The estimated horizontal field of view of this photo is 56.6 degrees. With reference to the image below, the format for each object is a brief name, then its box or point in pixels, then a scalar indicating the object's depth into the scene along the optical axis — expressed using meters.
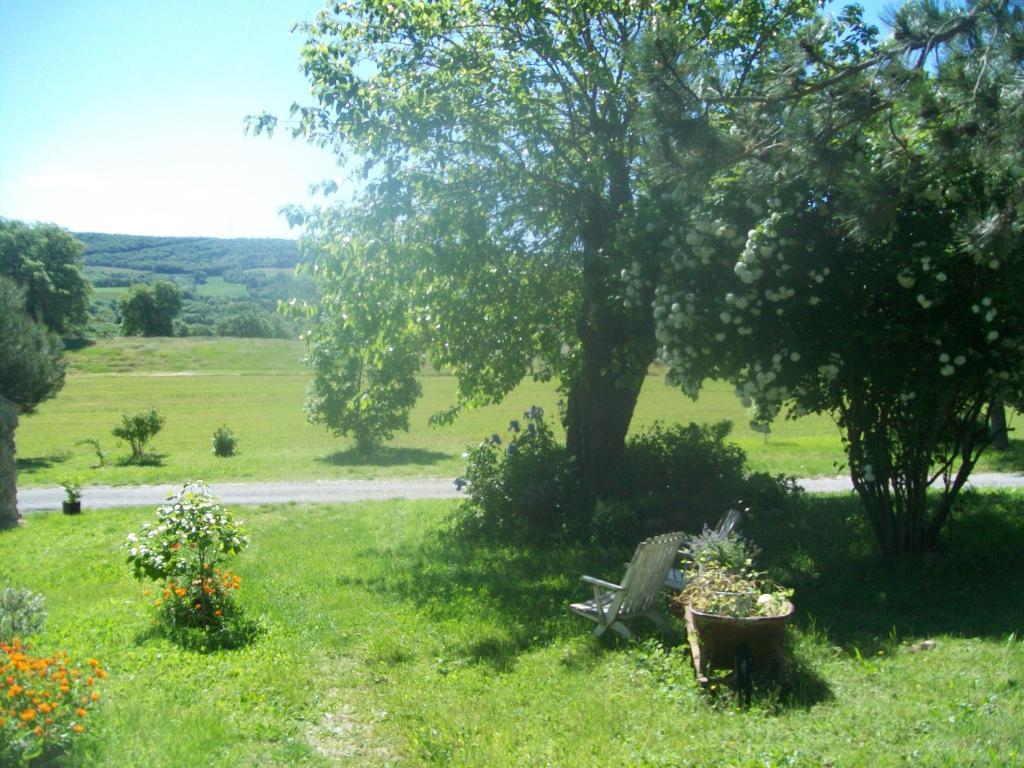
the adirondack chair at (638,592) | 7.04
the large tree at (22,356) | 25.42
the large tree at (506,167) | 11.81
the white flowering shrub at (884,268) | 5.94
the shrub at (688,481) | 11.61
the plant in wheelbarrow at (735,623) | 5.82
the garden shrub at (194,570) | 7.61
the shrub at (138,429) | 25.81
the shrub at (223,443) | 26.52
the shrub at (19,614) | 5.75
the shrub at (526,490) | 11.95
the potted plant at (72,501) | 15.84
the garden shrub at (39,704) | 4.41
